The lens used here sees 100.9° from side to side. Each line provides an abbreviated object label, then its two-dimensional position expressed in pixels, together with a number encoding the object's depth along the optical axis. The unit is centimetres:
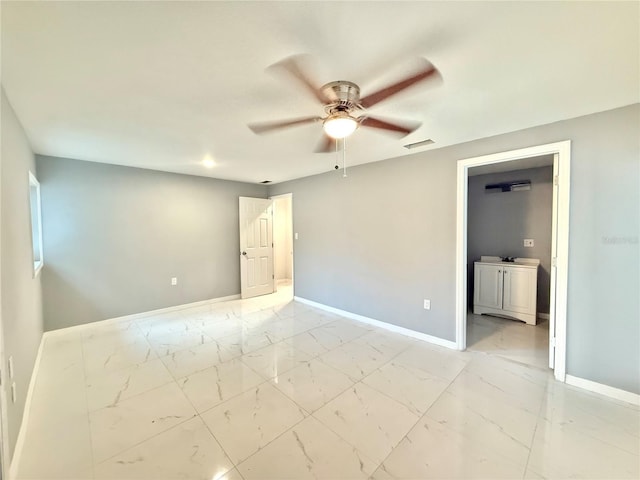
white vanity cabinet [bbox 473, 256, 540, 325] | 369
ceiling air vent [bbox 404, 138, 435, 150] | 280
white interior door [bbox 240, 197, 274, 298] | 512
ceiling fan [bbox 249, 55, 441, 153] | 134
